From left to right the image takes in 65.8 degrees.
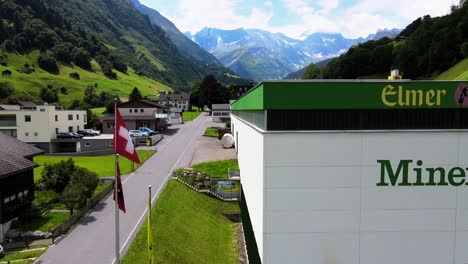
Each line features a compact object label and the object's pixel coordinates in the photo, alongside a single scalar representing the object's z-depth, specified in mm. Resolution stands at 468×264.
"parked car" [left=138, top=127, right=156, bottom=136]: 71781
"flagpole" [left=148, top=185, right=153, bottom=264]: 20234
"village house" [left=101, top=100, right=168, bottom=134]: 77500
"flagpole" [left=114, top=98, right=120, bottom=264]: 15102
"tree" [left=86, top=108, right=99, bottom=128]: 85688
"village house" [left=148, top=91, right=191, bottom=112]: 153250
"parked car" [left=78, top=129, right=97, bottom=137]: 70625
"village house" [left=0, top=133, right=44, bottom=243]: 27531
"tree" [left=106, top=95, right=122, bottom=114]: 94088
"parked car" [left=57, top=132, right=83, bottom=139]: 64438
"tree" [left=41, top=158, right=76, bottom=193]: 34594
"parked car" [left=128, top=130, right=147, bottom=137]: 66625
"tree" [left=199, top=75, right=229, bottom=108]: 129250
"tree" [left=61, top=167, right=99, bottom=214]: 29422
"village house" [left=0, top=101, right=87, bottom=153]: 61938
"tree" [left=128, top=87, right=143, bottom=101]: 139850
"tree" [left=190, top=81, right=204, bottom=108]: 144375
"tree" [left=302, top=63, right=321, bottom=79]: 158375
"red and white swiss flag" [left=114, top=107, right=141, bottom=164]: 15094
